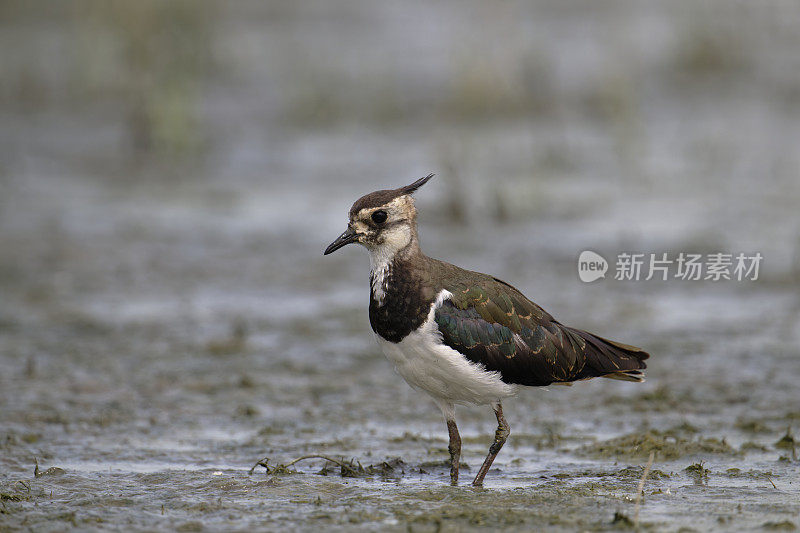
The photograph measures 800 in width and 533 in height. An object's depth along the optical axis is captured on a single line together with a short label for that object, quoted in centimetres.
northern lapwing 1226
